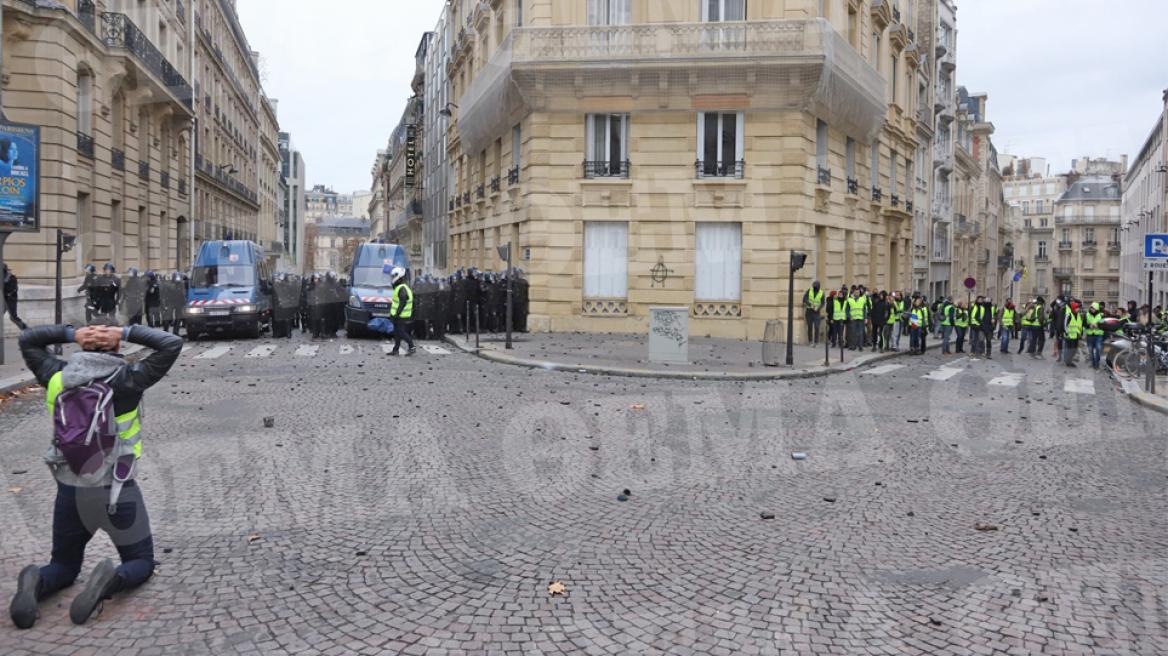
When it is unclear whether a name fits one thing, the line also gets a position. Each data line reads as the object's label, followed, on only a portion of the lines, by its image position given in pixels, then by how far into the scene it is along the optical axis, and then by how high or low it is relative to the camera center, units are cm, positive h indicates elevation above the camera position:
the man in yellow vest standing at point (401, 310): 1720 -26
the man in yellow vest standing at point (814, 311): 2216 -22
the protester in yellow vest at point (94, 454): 448 -86
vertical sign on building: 5916 +975
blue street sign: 1625 +114
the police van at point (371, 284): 2156 +32
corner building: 2180 +392
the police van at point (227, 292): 2070 +6
